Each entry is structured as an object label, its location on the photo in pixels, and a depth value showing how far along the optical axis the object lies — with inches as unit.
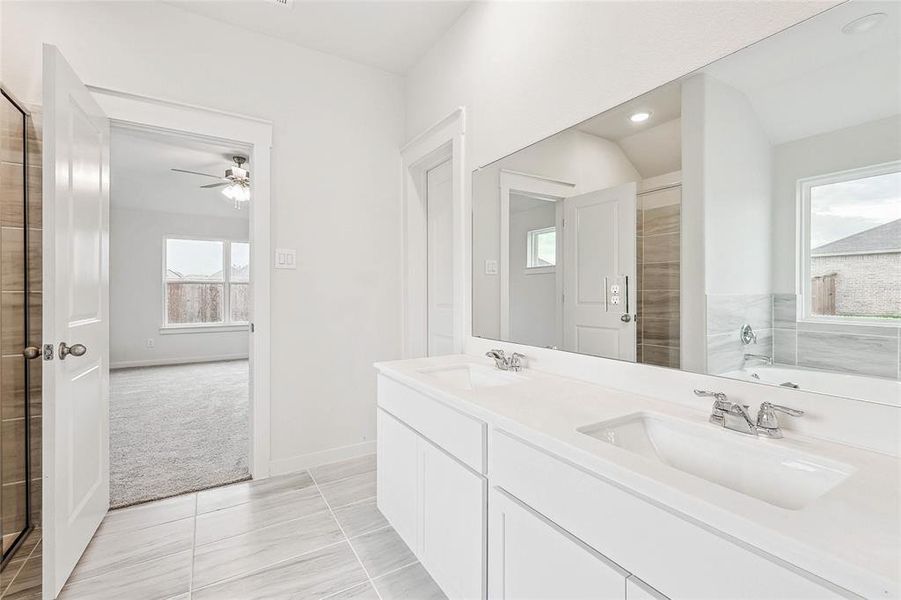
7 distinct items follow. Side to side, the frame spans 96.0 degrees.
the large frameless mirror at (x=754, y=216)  34.8
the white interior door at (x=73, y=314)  57.4
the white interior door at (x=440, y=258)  107.3
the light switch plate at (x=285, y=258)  99.4
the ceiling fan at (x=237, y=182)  153.5
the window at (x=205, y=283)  252.8
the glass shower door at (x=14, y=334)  69.9
